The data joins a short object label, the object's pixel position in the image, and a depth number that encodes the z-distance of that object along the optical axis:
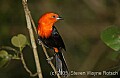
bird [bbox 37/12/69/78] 5.63
